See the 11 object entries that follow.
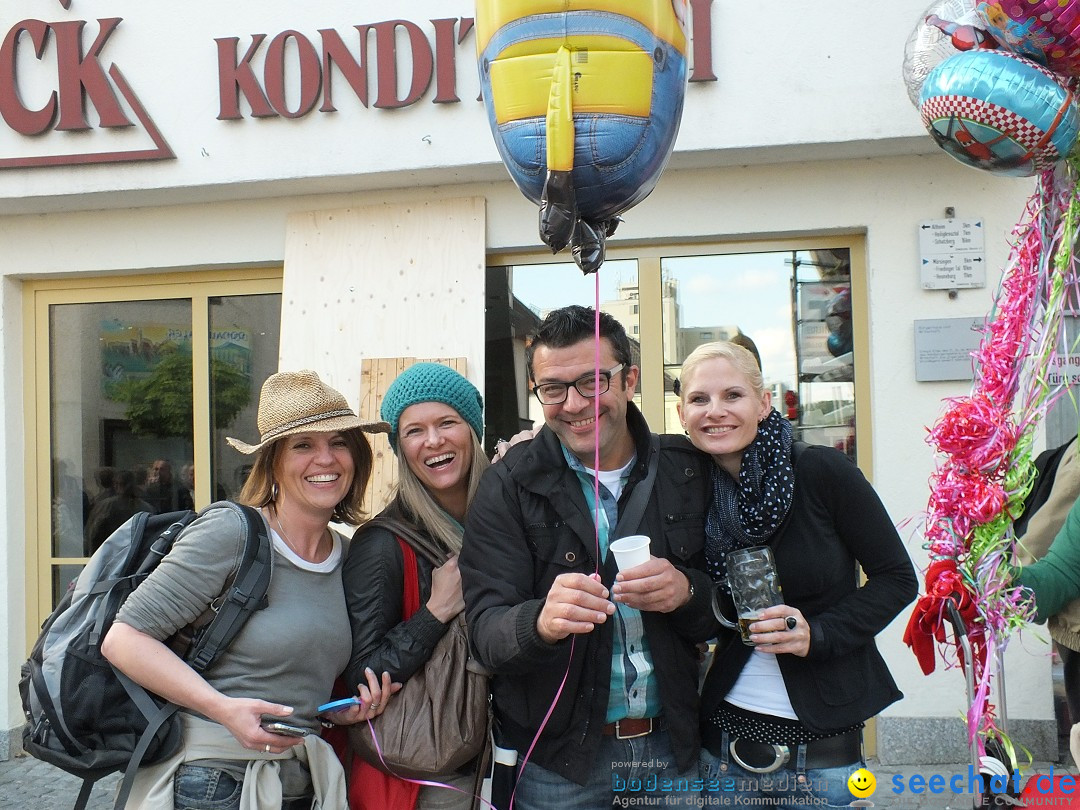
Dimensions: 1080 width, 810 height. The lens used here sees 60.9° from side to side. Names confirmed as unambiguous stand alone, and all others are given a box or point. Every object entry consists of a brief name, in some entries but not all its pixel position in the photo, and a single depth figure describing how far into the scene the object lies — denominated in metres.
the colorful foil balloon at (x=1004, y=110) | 1.97
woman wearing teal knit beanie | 2.29
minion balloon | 1.86
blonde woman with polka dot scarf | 2.11
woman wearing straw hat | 2.13
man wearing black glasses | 2.12
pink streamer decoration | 2.12
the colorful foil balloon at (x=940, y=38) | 2.22
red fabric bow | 2.13
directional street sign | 4.52
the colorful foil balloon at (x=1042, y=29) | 1.94
